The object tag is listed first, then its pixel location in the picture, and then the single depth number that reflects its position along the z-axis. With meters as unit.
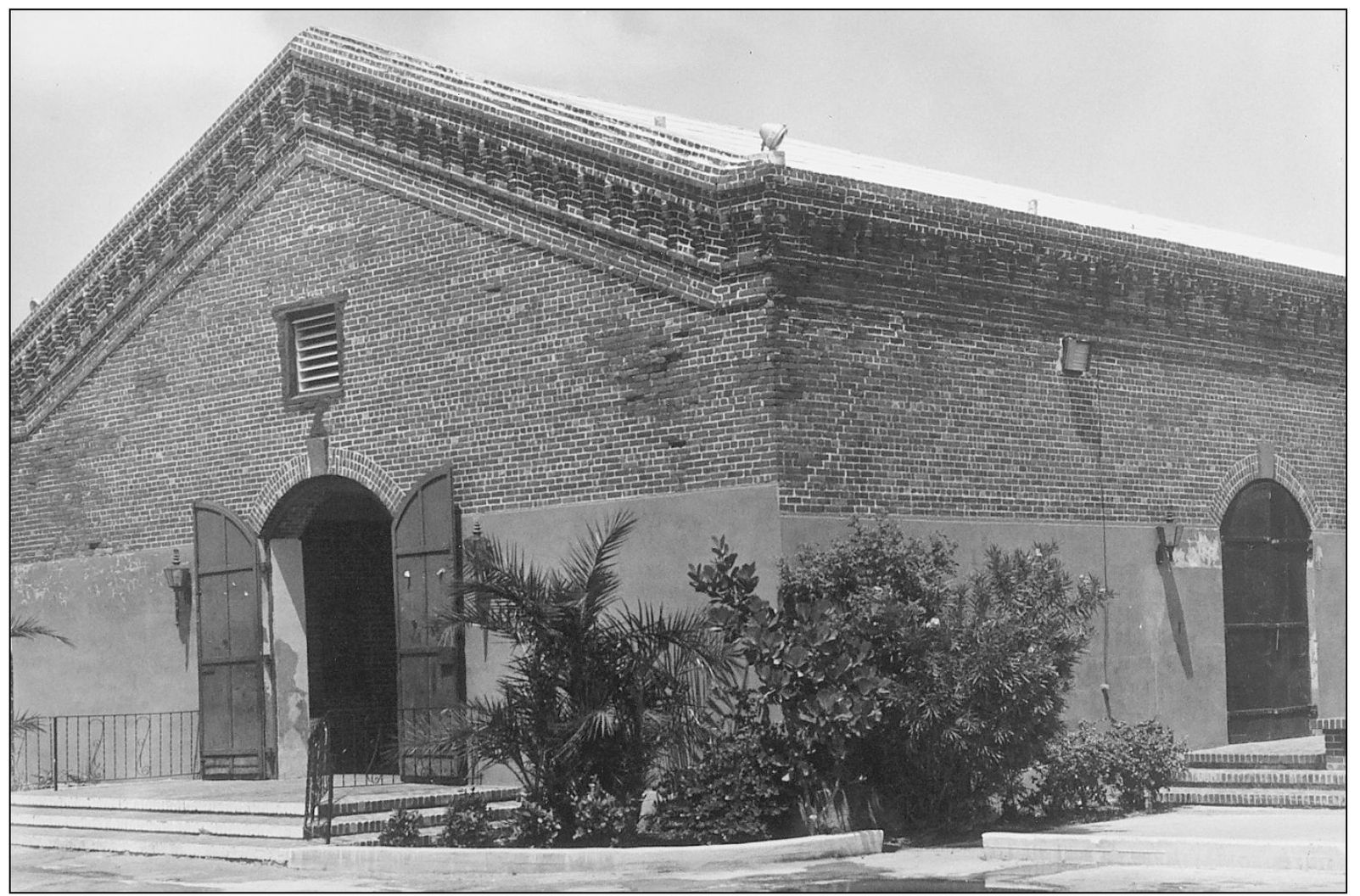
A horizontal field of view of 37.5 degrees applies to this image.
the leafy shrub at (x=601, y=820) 16.00
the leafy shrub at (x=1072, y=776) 17.59
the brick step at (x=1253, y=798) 18.14
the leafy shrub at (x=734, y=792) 16.38
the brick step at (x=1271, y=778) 18.64
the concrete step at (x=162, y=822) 17.64
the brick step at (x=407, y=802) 17.84
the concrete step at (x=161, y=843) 16.75
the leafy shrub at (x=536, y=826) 16.06
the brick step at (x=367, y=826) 16.94
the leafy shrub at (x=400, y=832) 16.39
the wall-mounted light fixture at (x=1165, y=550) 21.72
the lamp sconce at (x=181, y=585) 22.92
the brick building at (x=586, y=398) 18.55
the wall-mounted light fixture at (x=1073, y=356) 20.77
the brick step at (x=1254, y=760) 19.70
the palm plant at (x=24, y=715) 23.19
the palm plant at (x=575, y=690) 16.09
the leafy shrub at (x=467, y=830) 16.23
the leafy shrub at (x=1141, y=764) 18.14
